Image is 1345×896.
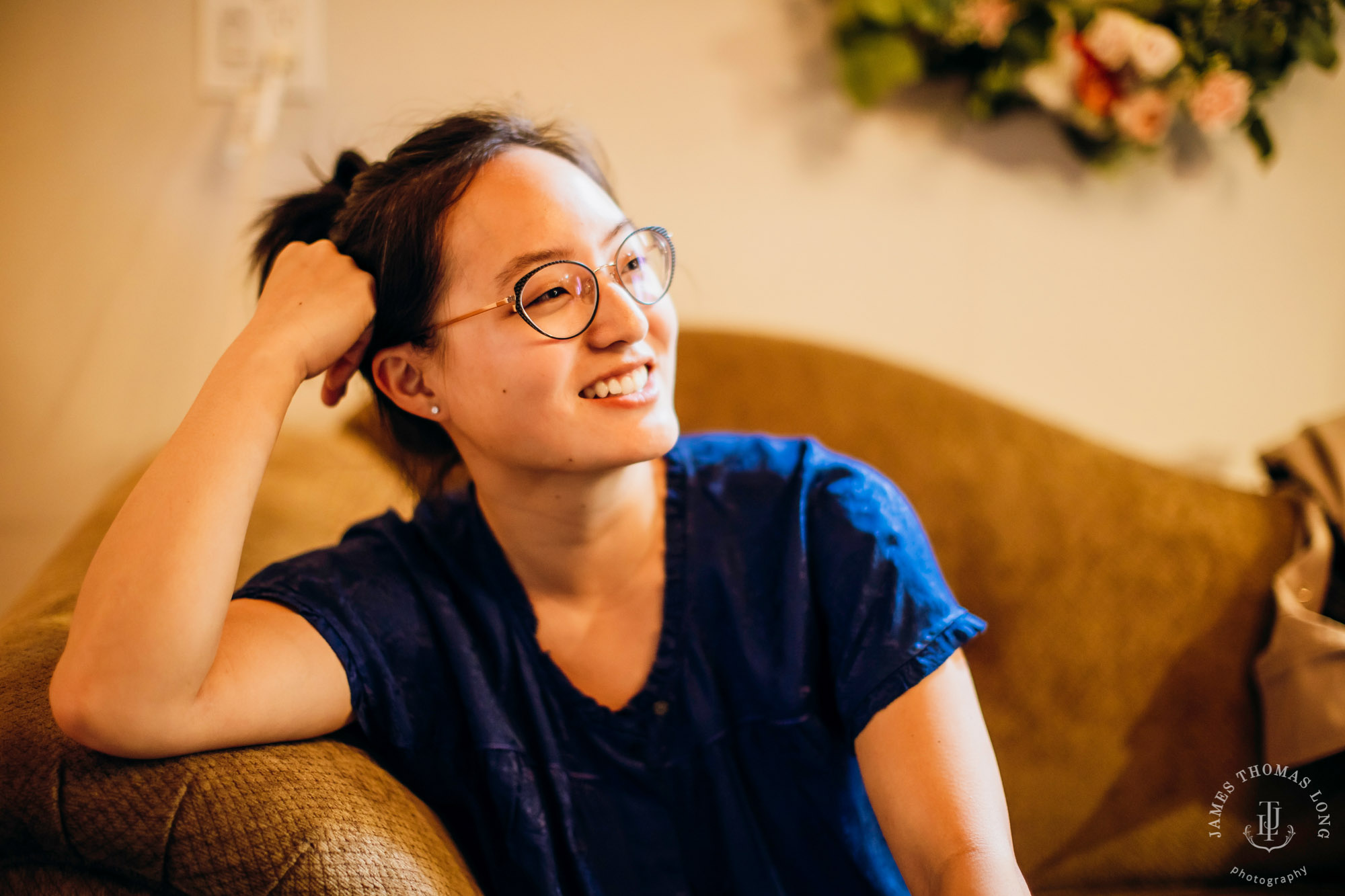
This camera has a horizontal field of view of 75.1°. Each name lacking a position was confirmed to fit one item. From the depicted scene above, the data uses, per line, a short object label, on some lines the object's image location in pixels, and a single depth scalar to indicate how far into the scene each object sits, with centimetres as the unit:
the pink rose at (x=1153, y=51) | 148
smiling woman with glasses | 83
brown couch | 123
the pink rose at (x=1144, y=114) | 154
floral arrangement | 150
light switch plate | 145
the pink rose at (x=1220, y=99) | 153
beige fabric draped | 114
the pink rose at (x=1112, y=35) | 148
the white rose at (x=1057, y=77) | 153
